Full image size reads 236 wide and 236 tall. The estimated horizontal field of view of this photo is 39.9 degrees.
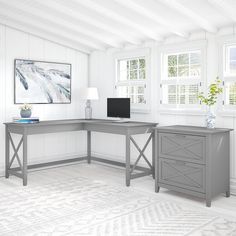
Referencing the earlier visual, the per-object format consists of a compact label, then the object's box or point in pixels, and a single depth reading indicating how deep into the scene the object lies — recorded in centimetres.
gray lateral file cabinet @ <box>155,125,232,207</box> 396
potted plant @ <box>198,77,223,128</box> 433
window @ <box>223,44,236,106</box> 451
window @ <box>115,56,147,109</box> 571
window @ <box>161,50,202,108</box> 498
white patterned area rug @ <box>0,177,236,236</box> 319
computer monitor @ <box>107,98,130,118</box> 549
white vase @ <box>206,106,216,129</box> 432
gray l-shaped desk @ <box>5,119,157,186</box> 490
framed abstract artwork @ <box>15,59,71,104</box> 565
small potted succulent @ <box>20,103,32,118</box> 533
